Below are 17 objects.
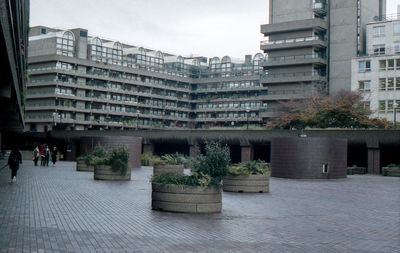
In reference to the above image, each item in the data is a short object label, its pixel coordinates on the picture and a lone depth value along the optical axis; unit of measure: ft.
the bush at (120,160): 86.74
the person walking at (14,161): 74.38
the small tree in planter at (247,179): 70.38
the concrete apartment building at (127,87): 302.66
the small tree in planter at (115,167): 86.43
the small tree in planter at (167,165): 97.04
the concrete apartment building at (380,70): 240.32
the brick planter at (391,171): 140.97
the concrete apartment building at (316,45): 268.82
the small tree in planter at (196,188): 45.78
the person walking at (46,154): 143.02
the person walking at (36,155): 141.79
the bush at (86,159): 115.60
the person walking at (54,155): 149.06
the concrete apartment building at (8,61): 39.27
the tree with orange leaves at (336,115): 193.57
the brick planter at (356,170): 151.12
